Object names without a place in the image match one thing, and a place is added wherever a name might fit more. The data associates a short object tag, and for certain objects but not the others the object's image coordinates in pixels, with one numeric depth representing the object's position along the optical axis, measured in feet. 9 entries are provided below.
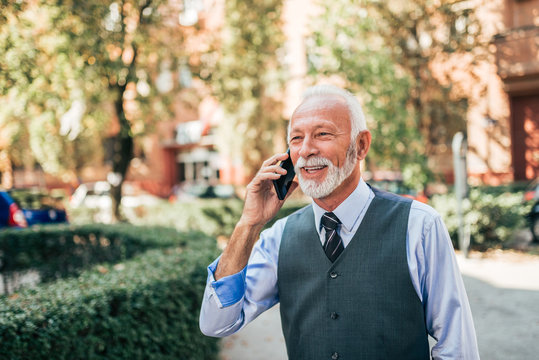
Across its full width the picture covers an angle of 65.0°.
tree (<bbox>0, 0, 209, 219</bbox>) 24.82
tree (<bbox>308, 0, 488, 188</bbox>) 31.19
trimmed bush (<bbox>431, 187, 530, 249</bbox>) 30.58
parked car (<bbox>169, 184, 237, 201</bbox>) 59.77
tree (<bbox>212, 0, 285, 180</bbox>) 36.19
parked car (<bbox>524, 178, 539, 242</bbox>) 33.19
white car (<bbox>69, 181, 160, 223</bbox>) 52.41
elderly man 5.15
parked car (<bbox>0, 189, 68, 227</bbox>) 30.58
